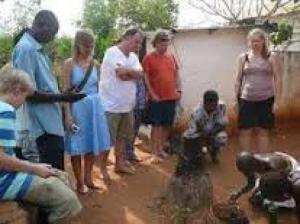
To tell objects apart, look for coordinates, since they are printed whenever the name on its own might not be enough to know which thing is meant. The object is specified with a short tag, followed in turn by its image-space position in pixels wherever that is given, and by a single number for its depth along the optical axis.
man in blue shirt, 3.04
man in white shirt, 4.35
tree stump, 3.34
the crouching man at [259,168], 3.56
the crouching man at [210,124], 4.98
